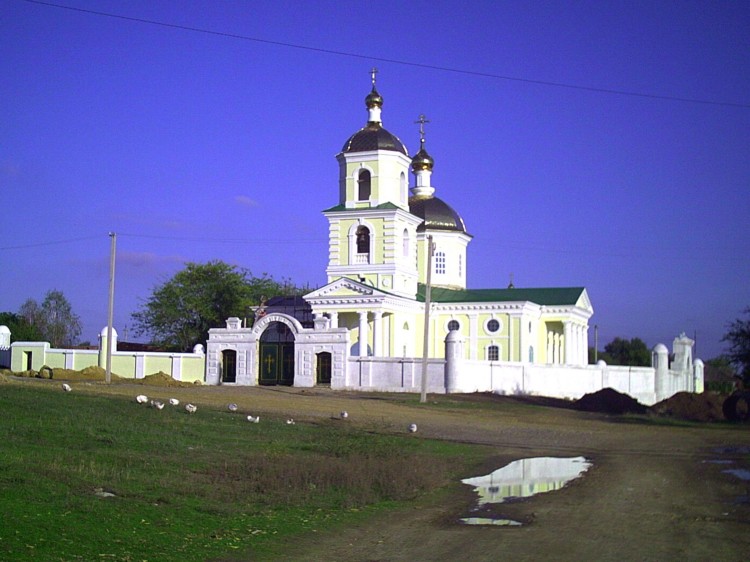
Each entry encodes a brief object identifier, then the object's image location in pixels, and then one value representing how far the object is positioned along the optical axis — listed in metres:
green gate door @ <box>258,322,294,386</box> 45.34
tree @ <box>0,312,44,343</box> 65.64
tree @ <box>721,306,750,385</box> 40.33
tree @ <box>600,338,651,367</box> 112.12
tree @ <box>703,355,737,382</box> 96.56
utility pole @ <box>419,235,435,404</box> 36.28
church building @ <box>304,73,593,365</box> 50.78
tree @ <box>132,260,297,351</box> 63.53
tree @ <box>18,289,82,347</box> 87.69
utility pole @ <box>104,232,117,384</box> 40.00
